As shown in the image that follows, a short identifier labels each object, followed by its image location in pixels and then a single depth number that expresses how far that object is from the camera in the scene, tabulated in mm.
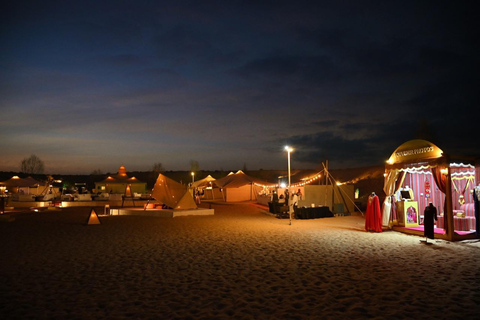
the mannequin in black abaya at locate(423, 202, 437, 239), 11016
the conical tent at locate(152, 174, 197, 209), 21281
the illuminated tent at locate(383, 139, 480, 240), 11656
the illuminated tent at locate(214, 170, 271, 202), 33625
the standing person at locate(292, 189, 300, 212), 17708
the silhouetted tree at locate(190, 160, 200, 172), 94569
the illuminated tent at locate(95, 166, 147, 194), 43438
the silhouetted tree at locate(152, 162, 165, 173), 109088
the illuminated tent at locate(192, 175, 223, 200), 40719
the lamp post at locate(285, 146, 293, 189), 16834
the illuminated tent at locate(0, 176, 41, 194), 41281
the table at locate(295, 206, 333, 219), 18562
